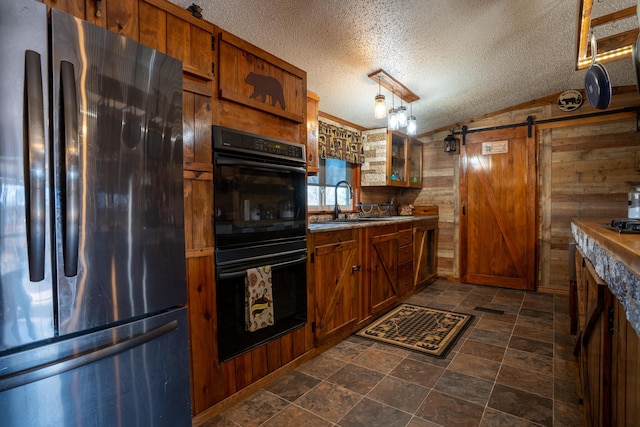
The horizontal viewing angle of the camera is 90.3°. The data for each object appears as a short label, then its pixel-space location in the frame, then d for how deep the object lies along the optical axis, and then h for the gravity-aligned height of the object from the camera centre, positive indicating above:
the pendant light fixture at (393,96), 2.76 +1.11
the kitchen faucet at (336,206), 3.76 -0.03
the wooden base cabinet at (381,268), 3.03 -0.66
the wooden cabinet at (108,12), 1.22 +0.79
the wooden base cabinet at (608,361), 0.83 -0.51
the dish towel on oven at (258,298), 1.88 -0.57
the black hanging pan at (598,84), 1.68 +0.63
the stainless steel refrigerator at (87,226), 0.92 -0.06
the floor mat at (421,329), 2.60 -1.16
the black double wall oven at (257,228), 1.78 -0.15
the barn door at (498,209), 4.12 -0.10
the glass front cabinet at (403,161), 4.16 +0.60
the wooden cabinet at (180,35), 1.46 +0.84
